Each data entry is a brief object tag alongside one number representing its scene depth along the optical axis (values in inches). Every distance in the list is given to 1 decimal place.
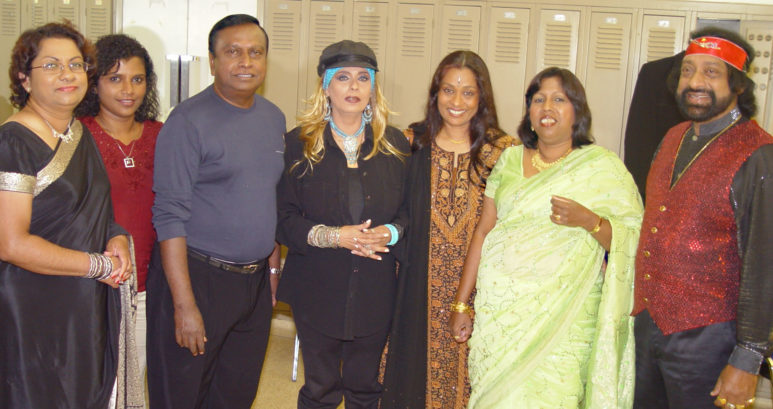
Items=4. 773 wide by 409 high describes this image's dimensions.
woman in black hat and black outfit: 86.0
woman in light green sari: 78.3
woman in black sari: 64.3
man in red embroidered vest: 65.7
